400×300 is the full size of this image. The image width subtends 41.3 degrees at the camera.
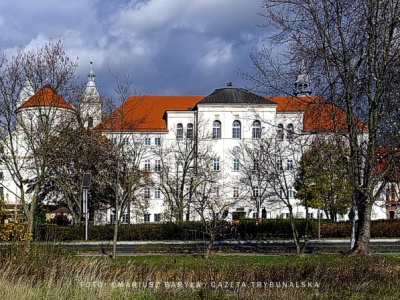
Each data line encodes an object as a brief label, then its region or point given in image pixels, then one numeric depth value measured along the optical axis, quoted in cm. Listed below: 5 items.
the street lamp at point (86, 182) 3097
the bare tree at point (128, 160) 3281
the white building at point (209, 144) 5465
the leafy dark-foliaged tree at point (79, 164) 3984
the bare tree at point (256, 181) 4711
